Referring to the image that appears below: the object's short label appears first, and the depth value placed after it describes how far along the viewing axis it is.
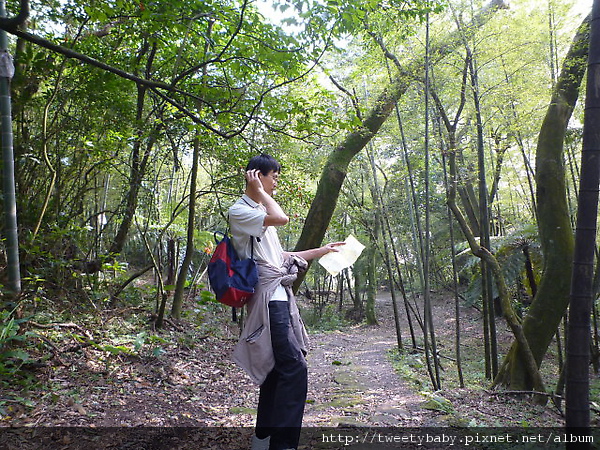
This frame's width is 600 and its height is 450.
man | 2.22
